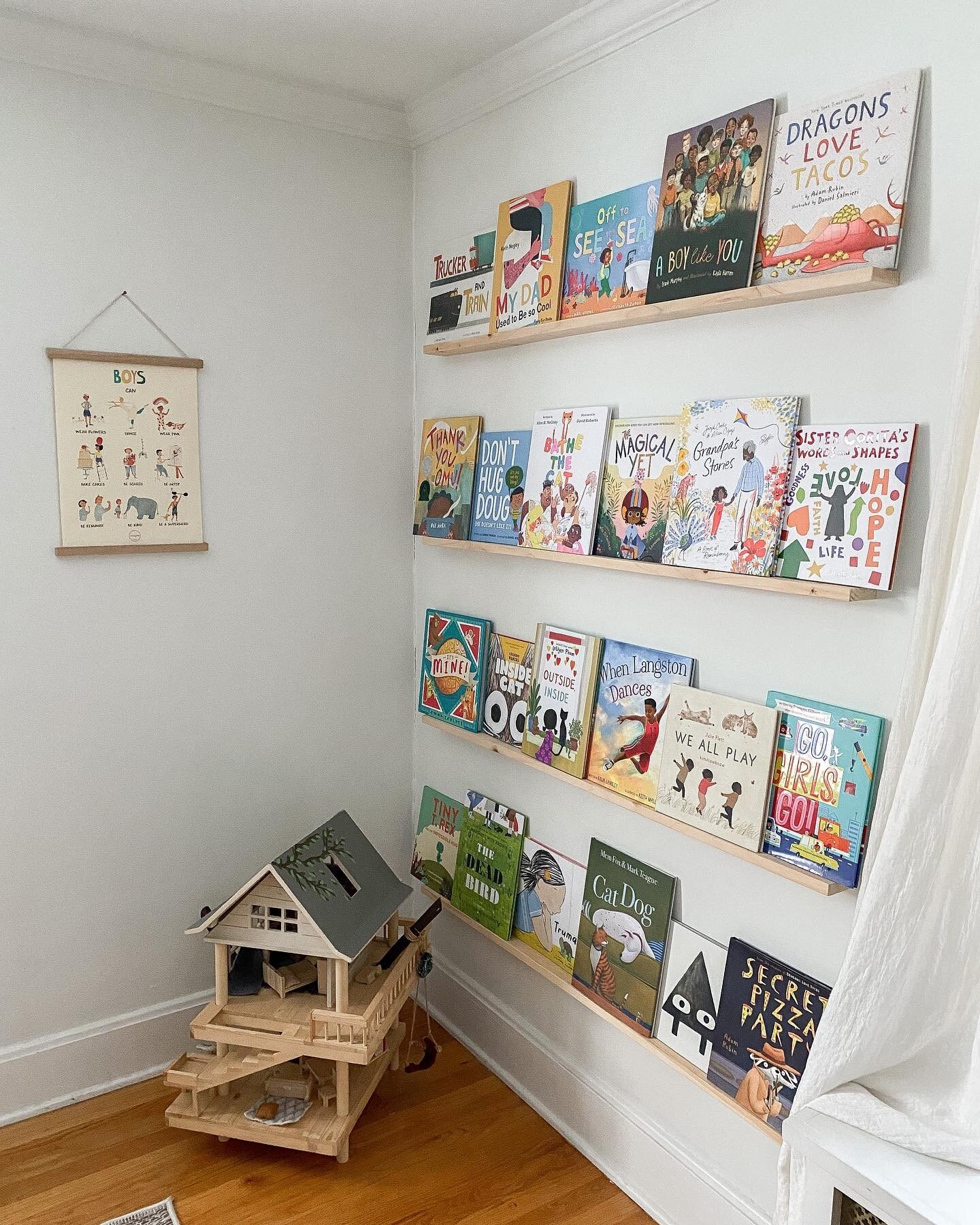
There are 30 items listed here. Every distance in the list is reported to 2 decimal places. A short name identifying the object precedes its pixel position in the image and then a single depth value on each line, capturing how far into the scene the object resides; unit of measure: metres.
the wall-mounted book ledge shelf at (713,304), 1.36
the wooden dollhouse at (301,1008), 2.00
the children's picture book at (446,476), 2.27
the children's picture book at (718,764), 1.58
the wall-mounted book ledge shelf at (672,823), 1.48
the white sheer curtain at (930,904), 1.23
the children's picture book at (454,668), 2.27
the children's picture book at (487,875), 2.21
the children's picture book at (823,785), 1.44
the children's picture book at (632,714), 1.80
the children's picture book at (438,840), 2.42
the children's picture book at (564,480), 1.91
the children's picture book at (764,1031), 1.56
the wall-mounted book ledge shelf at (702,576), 1.42
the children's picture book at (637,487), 1.76
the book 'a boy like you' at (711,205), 1.55
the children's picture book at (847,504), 1.38
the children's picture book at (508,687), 2.14
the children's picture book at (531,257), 1.96
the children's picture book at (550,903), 2.05
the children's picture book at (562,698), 1.94
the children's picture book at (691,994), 1.72
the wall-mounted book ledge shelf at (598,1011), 1.67
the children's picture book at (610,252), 1.78
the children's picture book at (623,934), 1.83
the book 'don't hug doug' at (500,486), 2.11
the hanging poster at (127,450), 2.05
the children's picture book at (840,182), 1.36
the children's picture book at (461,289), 2.20
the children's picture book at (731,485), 1.54
